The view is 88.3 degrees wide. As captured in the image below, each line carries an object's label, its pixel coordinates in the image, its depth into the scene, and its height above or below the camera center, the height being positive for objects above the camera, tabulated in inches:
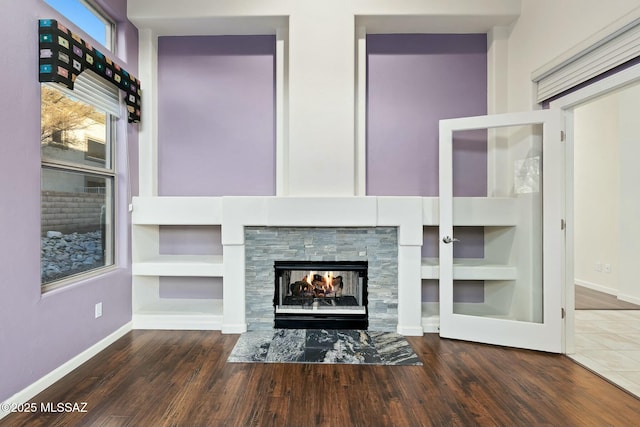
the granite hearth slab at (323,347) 99.0 -44.4
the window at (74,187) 90.3 +7.3
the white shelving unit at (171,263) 123.1 -19.7
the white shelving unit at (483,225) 118.7 -7.7
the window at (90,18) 100.7 +64.1
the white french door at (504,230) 105.3 -6.8
